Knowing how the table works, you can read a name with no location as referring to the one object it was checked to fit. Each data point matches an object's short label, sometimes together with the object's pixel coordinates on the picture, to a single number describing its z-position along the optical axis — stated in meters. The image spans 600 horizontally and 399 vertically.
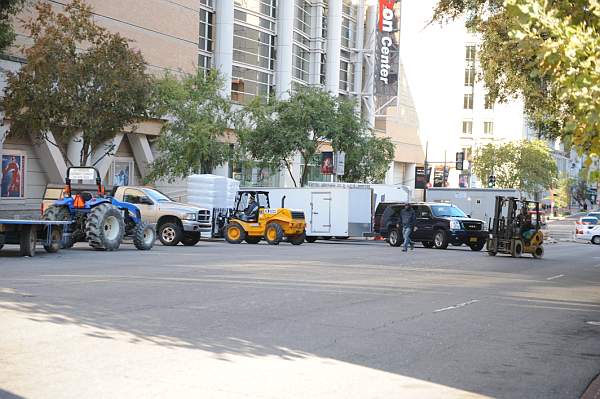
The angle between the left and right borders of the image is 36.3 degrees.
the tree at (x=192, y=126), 42.75
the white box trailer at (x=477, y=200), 52.98
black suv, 37.97
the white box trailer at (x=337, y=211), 41.88
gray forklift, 32.34
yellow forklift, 35.69
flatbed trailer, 21.46
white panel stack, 37.94
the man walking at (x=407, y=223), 33.59
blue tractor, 24.41
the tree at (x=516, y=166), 86.06
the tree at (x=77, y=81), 32.56
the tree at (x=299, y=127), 50.00
